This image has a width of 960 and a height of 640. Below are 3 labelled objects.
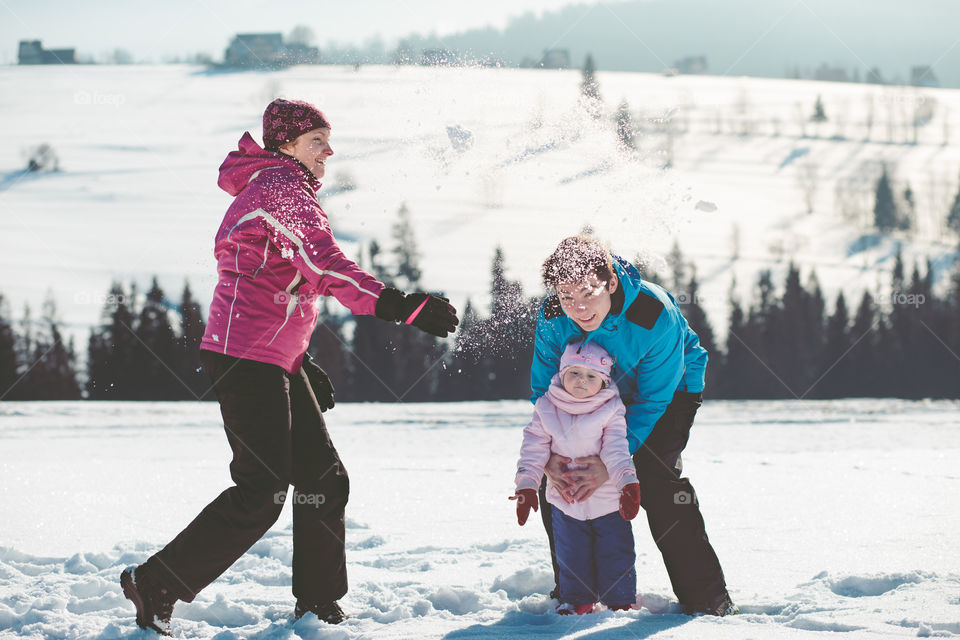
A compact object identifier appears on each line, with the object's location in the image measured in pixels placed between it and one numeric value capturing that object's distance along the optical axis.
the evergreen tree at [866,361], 43.72
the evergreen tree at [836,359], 43.56
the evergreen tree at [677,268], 44.40
